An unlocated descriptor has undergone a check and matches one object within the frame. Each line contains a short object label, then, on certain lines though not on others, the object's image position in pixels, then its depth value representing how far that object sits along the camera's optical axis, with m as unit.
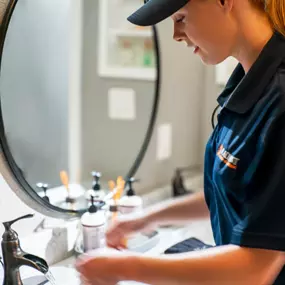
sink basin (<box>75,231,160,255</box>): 1.24
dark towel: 1.26
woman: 0.81
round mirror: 1.21
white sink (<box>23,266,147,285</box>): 1.09
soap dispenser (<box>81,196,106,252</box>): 1.21
